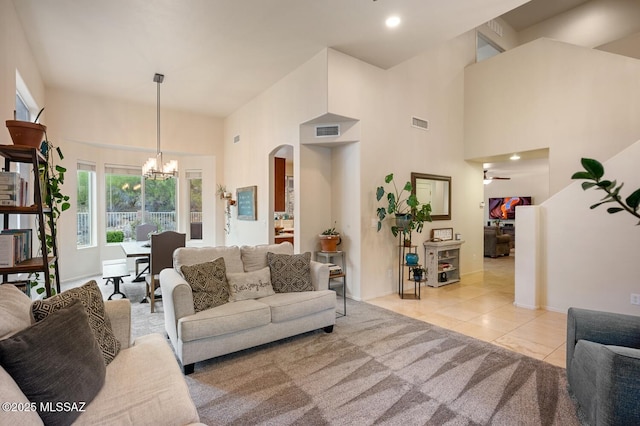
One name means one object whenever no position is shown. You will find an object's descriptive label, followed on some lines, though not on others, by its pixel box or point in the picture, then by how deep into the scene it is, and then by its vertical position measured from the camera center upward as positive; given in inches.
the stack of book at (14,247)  85.4 -9.2
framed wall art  230.5 +8.8
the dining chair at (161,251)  156.1 -19.1
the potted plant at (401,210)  182.6 +1.5
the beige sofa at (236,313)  99.3 -35.4
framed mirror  212.6 +14.9
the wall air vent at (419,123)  211.0 +62.2
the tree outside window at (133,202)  258.2 +10.3
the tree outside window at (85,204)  239.3 +8.4
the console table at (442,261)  212.4 -35.2
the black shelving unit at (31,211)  86.0 +1.1
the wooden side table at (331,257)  183.5 -27.9
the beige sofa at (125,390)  43.6 -34.1
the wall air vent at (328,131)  183.8 +49.3
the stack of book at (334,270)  149.0 -28.2
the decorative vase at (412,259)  186.2 -28.3
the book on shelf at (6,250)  85.1 -9.9
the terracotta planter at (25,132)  90.7 +24.8
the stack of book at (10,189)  84.9 +7.4
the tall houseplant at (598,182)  81.8 +8.1
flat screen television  456.4 +9.2
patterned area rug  78.1 -51.2
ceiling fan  462.5 +51.4
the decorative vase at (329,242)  182.9 -17.4
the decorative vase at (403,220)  183.2 -4.6
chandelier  195.2 +29.6
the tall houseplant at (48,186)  107.9 +10.4
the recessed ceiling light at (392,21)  138.0 +87.4
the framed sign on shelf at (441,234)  223.1 -16.2
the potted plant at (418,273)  184.2 -36.5
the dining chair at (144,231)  232.2 -12.9
